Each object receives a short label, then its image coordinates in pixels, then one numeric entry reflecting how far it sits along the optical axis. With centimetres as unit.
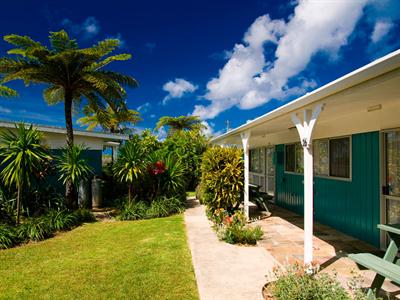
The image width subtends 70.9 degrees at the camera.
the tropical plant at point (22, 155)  698
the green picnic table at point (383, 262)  302
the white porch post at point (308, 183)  443
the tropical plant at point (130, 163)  939
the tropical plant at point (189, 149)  1490
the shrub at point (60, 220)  734
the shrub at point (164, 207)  923
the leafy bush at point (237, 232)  600
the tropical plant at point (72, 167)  872
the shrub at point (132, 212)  895
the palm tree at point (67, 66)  875
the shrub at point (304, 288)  307
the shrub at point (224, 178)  791
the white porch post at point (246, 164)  782
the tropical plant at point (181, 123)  2762
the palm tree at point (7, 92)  1093
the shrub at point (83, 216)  827
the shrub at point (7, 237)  608
